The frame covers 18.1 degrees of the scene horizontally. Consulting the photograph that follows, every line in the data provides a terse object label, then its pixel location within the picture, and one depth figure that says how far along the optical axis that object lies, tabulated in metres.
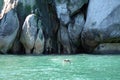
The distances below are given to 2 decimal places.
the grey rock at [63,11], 41.16
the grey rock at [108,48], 39.16
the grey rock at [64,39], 40.81
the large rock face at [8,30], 39.66
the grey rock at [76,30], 40.72
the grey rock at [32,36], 40.09
